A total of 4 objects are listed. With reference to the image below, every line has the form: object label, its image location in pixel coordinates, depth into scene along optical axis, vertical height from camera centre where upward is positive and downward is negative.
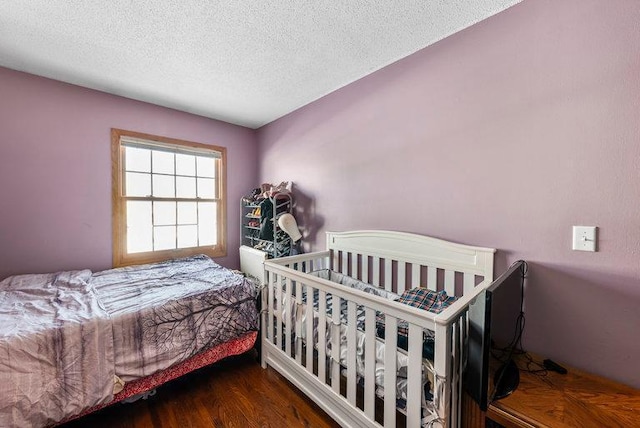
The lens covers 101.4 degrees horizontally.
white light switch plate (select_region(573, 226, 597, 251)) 1.21 -0.13
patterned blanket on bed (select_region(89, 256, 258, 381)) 1.52 -0.69
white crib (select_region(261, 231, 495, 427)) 1.06 -0.62
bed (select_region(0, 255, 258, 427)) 1.23 -0.72
